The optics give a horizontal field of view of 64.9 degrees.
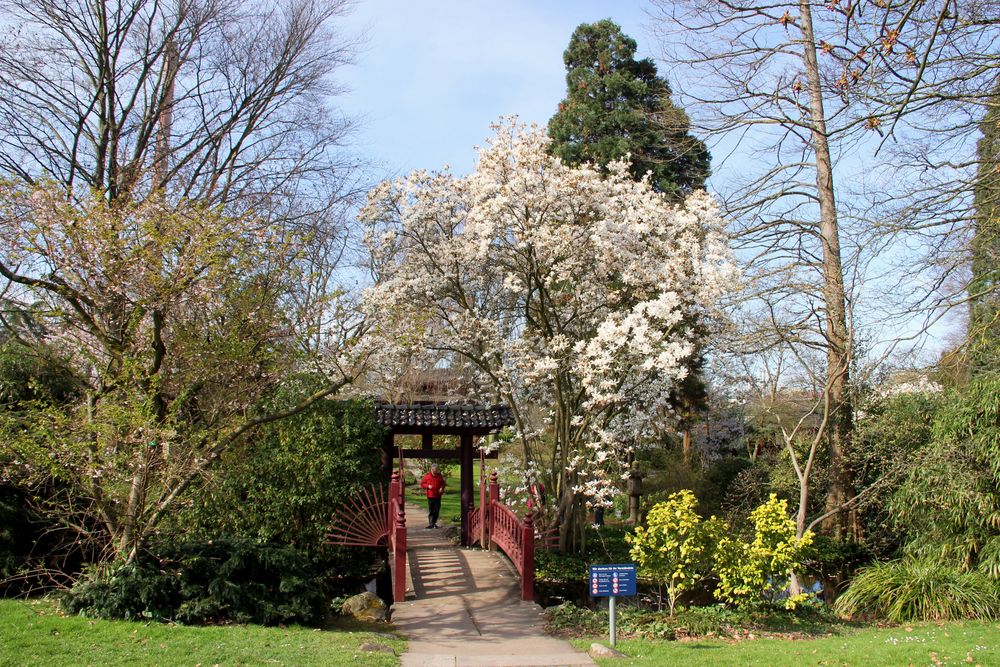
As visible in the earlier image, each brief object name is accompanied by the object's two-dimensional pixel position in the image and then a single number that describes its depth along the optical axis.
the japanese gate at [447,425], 14.73
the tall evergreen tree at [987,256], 9.31
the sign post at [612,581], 7.63
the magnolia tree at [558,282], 11.80
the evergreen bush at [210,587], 8.17
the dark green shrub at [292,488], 12.06
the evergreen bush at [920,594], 9.52
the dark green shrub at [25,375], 10.59
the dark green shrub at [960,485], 10.07
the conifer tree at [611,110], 19.47
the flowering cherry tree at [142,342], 8.38
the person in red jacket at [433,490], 17.06
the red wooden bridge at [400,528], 10.73
